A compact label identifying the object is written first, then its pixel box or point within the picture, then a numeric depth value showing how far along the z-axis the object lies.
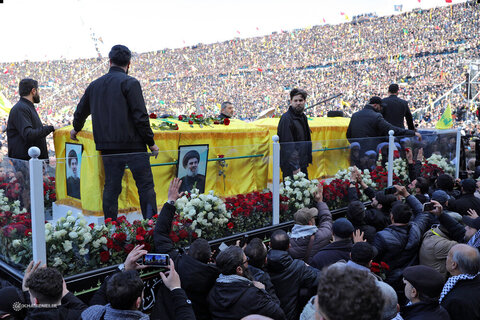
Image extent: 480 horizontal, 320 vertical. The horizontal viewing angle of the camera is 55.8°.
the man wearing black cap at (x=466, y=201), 4.86
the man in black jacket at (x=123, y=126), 3.65
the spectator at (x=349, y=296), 1.29
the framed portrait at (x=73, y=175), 3.29
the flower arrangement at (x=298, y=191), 4.85
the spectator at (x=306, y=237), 3.73
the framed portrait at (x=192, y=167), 3.96
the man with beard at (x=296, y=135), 5.00
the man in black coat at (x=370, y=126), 6.45
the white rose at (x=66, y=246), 3.00
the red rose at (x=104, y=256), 3.17
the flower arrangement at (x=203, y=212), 3.80
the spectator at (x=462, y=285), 2.62
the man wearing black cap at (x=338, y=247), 3.38
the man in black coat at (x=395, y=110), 7.16
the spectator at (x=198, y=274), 2.73
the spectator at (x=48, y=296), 2.20
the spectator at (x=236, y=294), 2.50
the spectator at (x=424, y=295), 2.43
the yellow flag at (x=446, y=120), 10.77
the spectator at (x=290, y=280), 2.92
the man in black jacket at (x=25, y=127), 4.14
